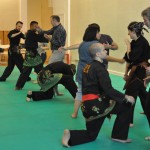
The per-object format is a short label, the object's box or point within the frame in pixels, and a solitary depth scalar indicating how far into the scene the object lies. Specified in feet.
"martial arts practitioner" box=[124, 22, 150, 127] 13.48
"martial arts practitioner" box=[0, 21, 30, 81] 26.76
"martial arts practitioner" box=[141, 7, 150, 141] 10.79
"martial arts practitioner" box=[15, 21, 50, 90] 24.00
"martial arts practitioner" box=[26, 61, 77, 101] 19.34
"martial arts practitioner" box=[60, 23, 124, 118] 15.05
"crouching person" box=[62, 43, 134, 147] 11.62
